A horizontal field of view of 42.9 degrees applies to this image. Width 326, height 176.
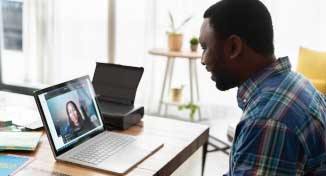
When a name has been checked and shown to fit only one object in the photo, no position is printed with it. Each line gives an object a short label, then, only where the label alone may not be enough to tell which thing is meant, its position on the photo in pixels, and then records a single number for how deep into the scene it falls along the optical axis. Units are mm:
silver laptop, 1352
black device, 1784
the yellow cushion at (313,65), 3312
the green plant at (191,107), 3893
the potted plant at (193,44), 3813
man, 1016
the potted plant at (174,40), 3816
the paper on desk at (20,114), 1717
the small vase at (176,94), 3942
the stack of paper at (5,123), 1679
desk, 1291
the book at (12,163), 1251
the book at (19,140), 1430
